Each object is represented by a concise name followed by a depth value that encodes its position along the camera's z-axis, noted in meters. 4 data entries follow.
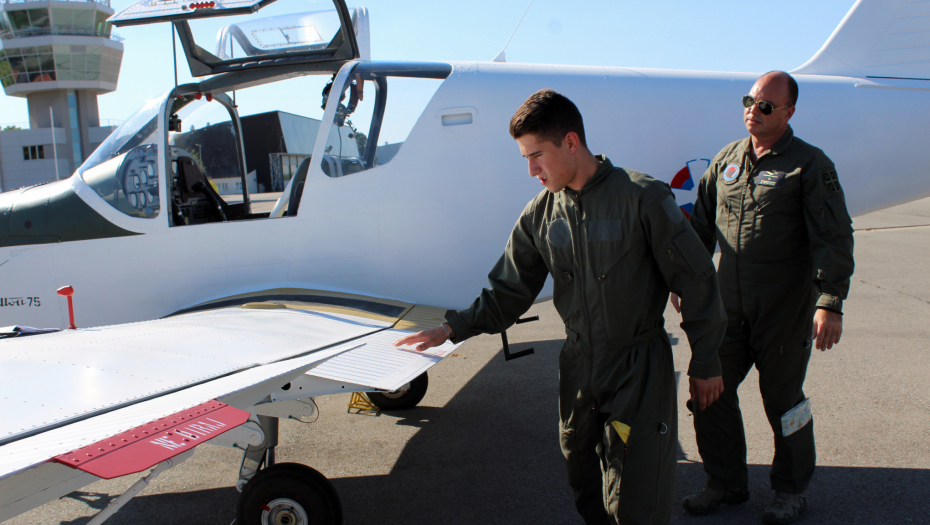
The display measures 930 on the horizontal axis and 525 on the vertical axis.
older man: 2.50
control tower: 49.53
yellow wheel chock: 4.28
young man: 1.78
